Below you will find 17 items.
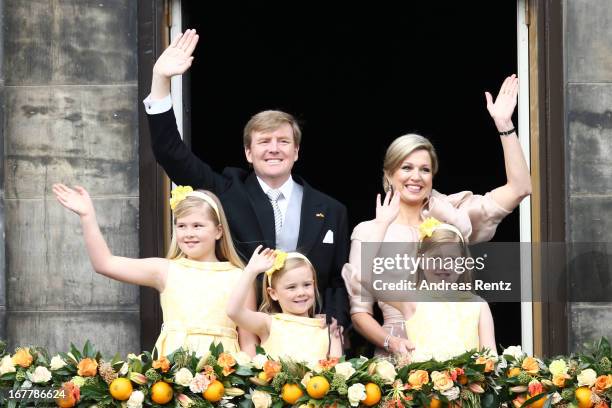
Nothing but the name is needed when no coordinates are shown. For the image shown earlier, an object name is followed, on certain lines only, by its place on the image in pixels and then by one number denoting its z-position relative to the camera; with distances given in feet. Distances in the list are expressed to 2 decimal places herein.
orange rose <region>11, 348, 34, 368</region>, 38.19
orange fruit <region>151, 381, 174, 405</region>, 36.96
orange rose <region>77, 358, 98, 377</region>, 37.35
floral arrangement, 36.96
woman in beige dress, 43.65
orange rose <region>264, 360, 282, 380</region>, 37.14
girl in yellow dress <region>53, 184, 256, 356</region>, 41.09
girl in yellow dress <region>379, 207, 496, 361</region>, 41.41
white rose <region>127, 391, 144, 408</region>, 36.70
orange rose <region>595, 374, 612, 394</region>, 38.10
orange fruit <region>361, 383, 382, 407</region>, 36.81
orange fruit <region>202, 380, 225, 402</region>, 36.91
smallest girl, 41.22
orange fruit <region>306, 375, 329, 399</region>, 36.52
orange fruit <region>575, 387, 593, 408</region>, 37.93
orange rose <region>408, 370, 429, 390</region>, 37.09
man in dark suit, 42.78
